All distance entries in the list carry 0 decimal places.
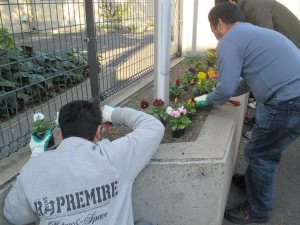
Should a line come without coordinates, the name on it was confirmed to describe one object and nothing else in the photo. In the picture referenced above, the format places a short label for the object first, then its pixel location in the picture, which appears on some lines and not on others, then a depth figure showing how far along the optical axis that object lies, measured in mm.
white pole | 2604
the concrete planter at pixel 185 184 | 2289
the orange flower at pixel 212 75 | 3757
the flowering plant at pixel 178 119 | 2590
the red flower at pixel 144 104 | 2725
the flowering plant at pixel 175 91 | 3492
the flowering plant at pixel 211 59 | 4997
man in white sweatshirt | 1554
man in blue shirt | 2377
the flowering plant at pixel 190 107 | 2852
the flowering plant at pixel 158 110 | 2674
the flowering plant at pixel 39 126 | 2299
